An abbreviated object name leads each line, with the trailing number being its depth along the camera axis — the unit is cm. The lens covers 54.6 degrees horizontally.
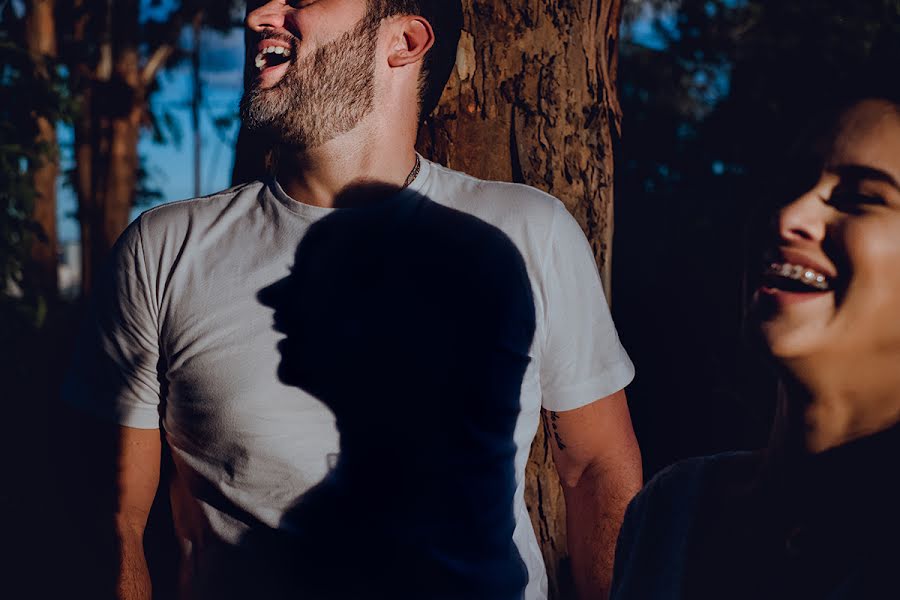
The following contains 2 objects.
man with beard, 200
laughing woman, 108
